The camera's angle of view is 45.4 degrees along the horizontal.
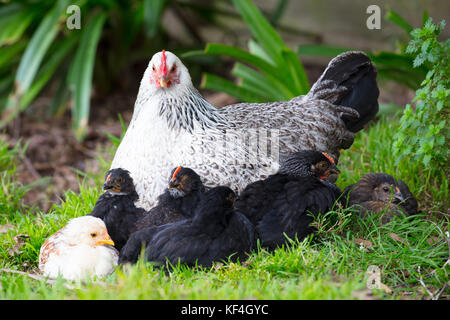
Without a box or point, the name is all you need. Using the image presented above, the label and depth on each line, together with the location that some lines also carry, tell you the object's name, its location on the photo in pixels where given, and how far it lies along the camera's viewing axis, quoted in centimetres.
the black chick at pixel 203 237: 343
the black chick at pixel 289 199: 371
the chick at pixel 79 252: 345
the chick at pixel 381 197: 405
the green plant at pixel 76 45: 638
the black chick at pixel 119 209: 383
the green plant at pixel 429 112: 391
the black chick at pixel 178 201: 371
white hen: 388
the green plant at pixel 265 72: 575
